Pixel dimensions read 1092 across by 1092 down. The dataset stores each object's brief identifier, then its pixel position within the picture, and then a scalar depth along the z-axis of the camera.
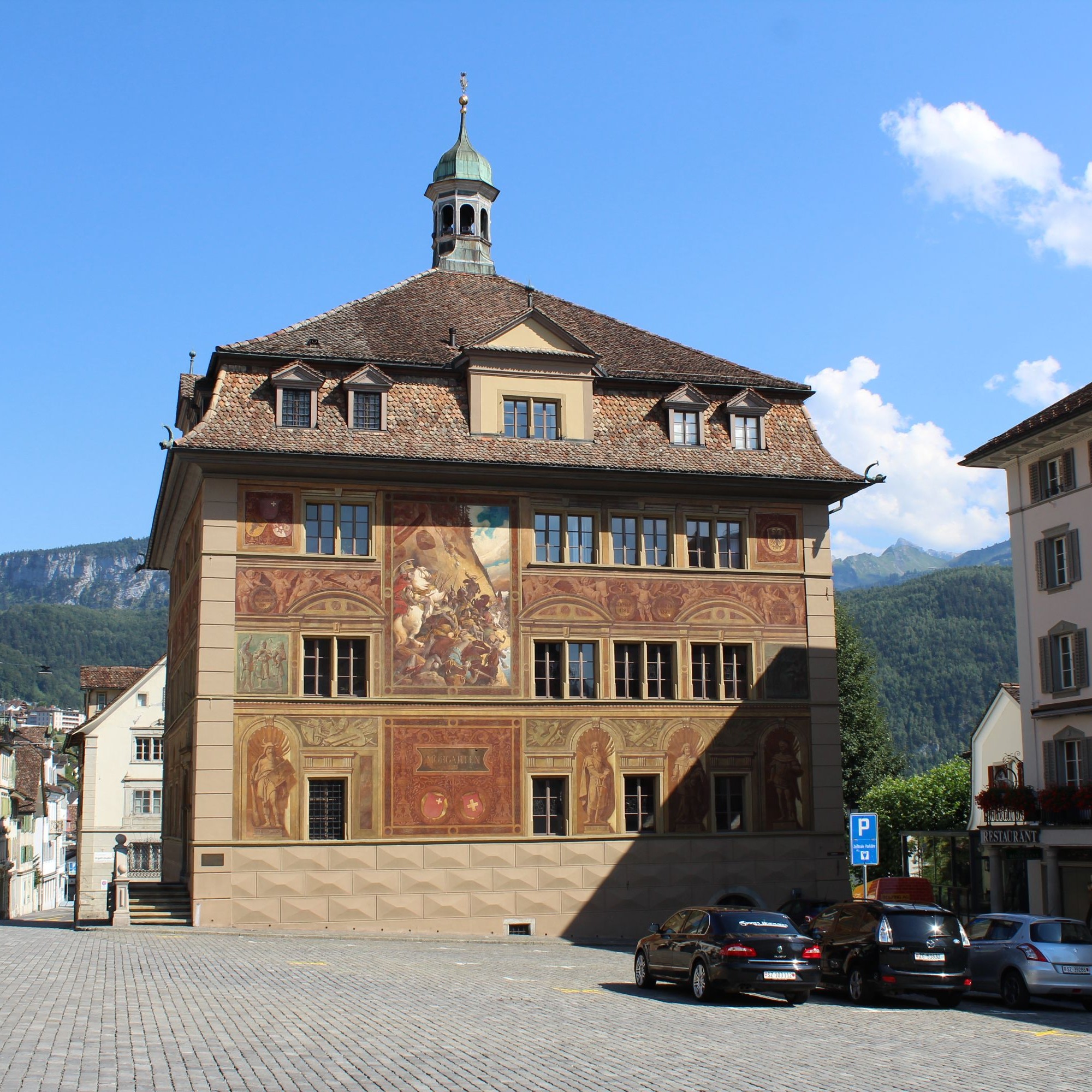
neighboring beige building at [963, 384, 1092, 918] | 37.31
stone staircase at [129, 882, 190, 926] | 35.00
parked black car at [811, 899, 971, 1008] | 23.19
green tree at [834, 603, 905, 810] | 65.75
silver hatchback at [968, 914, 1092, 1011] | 24.47
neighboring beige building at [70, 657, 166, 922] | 72.94
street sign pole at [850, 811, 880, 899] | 28.80
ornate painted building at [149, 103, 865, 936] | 35.62
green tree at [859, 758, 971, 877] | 70.31
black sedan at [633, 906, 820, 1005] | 21.81
